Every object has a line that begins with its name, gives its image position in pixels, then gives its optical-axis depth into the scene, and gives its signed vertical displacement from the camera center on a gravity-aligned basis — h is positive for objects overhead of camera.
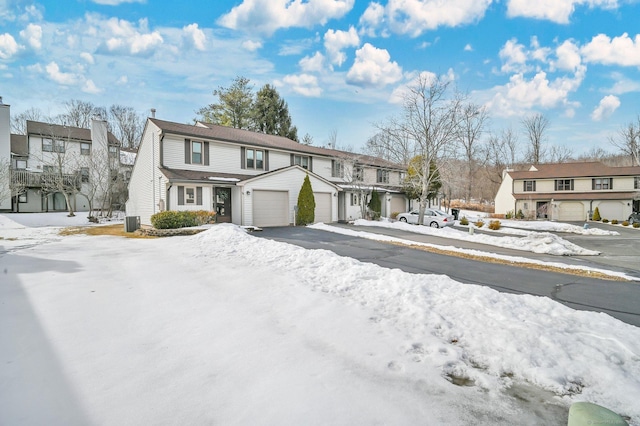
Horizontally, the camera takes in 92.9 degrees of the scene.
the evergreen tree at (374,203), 25.31 +0.27
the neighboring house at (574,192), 31.66 +1.52
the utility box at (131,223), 15.81 -0.84
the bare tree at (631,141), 39.30 +8.50
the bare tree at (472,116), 20.69 +6.47
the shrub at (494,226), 21.58 -1.44
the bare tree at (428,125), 20.47 +5.66
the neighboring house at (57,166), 25.00 +3.76
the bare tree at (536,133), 47.41 +11.59
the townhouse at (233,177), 16.98 +1.88
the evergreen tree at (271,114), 37.66 +11.66
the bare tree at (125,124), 42.59 +11.78
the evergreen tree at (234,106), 36.84 +12.27
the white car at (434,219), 21.94 -0.94
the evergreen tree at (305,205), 19.69 +0.10
